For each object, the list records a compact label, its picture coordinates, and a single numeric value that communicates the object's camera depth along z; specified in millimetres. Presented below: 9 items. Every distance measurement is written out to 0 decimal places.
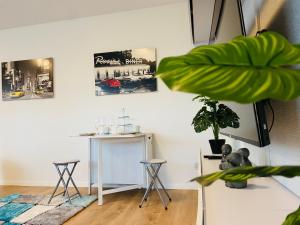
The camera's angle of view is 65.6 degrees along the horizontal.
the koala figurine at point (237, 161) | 1186
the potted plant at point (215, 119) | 2027
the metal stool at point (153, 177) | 2853
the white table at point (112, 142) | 2975
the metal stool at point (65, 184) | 3092
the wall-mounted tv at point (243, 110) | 1011
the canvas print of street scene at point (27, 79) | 4098
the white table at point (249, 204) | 811
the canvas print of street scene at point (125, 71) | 3729
